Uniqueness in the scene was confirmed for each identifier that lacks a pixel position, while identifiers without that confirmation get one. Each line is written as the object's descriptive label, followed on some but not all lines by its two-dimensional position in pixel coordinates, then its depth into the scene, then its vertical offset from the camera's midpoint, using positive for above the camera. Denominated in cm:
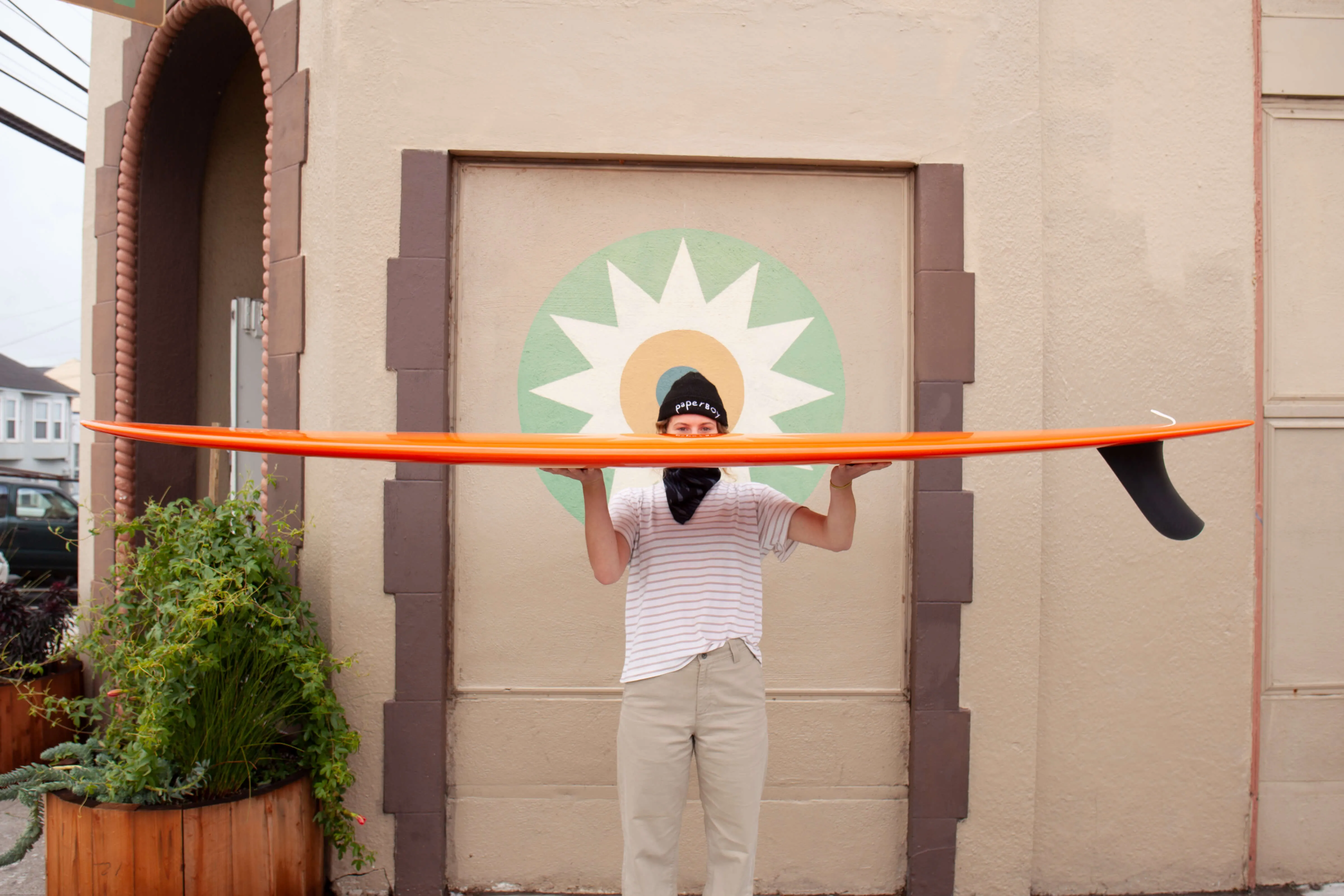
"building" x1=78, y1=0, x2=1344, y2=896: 320 +34
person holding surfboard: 222 -55
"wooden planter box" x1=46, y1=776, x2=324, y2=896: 260 -130
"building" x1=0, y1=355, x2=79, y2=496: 3631 +149
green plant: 265 -77
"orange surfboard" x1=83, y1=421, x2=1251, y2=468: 200 +3
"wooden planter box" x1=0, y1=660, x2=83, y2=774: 393 -136
